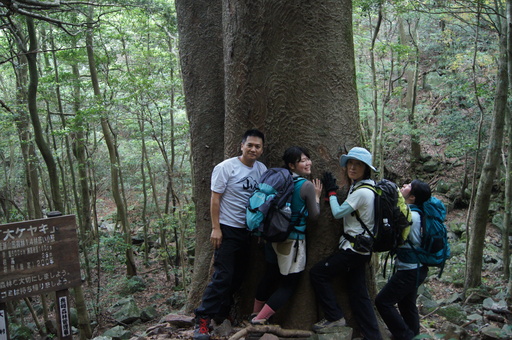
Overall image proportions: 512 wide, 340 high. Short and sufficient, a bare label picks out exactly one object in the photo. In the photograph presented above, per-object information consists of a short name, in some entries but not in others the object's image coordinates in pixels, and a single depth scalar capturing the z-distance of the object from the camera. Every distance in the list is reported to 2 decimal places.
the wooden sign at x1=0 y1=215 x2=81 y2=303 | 3.88
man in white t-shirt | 3.76
